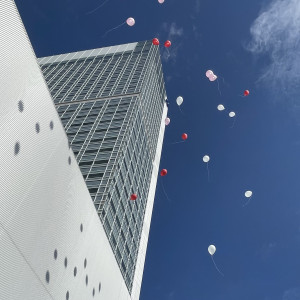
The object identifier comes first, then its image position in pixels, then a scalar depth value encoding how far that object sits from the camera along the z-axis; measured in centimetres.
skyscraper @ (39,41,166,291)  3954
